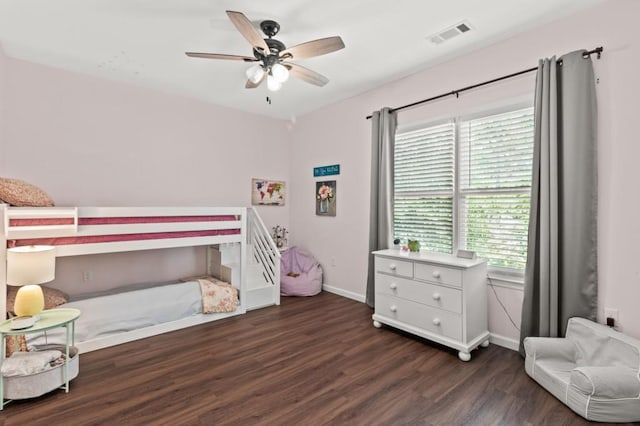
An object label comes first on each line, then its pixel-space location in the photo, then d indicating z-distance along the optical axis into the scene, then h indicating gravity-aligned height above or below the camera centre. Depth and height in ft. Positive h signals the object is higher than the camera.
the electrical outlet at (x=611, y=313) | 7.43 -2.41
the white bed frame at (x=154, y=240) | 7.93 -0.95
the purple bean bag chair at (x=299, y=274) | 14.49 -3.14
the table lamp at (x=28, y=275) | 7.06 -1.59
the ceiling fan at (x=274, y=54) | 7.25 +4.18
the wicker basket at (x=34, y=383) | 6.53 -3.90
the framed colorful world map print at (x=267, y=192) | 16.46 +1.10
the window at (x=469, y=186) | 9.08 +0.99
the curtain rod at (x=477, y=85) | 7.65 +4.22
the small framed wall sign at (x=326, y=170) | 14.92 +2.16
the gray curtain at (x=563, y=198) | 7.68 +0.47
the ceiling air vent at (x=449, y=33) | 8.48 +5.32
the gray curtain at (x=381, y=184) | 12.24 +1.20
